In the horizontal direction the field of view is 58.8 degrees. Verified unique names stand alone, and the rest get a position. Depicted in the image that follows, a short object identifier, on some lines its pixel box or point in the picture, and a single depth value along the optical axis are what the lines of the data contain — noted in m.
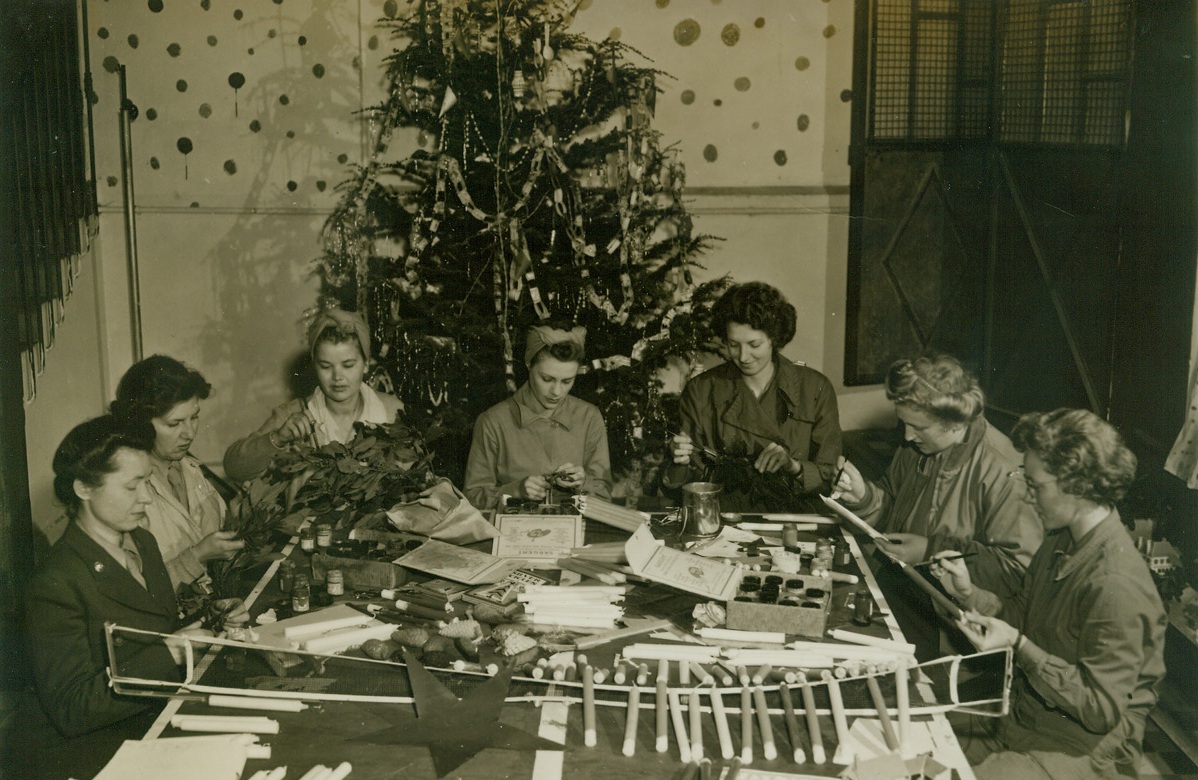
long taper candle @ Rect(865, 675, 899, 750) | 2.32
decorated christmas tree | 5.06
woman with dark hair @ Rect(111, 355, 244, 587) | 3.47
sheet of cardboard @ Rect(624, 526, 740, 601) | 2.92
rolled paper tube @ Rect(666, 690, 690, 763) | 2.33
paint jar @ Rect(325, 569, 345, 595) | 3.03
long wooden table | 2.29
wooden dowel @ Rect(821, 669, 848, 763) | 2.33
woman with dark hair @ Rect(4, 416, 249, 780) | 2.65
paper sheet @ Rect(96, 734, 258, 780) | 2.28
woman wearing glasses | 2.64
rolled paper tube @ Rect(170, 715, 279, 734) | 2.41
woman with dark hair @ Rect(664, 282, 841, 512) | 4.37
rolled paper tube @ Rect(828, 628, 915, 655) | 2.68
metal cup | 3.49
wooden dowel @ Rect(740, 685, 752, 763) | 2.33
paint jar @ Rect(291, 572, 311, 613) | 2.95
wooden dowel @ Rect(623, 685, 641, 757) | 2.34
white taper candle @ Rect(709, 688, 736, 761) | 2.35
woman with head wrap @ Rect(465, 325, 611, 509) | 4.24
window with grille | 3.59
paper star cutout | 2.35
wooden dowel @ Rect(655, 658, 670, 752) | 2.35
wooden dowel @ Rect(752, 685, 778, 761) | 2.33
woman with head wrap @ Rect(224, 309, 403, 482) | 4.19
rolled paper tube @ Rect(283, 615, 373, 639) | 2.77
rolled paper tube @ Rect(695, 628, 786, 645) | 2.75
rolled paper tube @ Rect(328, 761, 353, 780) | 2.24
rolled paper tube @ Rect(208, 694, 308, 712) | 2.50
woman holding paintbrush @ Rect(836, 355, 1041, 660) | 3.25
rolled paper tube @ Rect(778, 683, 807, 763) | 2.33
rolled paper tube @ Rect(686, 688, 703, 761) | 2.33
